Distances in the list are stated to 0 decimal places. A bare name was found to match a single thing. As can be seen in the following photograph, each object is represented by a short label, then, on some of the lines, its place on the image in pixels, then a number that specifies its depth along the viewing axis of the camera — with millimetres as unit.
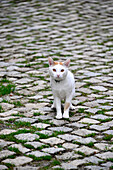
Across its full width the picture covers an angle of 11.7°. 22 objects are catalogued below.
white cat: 8885
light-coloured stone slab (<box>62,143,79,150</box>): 7462
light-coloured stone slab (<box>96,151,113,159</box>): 6972
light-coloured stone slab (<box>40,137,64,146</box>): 7681
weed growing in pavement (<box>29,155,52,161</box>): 6882
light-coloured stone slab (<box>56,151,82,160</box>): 6961
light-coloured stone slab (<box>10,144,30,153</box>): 7257
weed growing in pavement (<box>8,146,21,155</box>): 7159
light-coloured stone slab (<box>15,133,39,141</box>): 7861
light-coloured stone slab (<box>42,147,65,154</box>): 7256
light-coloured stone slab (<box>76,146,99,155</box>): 7224
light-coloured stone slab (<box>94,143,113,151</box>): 7391
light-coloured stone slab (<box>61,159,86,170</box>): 6531
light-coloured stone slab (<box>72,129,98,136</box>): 8254
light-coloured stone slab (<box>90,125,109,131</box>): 8489
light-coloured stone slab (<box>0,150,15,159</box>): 6985
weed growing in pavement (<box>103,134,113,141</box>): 7900
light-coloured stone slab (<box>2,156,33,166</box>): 6689
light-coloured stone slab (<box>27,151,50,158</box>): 7056
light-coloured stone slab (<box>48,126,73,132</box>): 8434
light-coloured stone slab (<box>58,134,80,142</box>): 7912
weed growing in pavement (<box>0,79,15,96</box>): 11305
